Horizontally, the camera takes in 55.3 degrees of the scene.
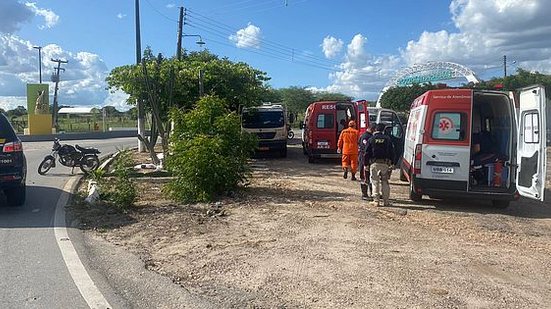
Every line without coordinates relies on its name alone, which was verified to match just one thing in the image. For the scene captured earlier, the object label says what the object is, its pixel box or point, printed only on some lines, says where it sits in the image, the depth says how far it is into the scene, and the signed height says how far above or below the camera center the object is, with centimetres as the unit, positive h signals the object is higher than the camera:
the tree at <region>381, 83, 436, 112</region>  6451 +357
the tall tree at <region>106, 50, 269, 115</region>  1691 +151
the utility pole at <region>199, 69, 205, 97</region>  1568 +137
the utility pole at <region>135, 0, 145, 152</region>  1900 +234
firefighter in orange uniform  1417 -64
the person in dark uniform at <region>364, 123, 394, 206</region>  1026 -75
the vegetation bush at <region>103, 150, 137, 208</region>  942 -120
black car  916 -74
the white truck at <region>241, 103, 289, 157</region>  2155 -10
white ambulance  973 -54
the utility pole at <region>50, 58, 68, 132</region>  5731 +482
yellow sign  4275 +105
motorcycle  1617 -104
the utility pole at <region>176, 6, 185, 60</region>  2883 +505
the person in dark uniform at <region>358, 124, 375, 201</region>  1073 -100
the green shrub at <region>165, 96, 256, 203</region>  1009 -59
